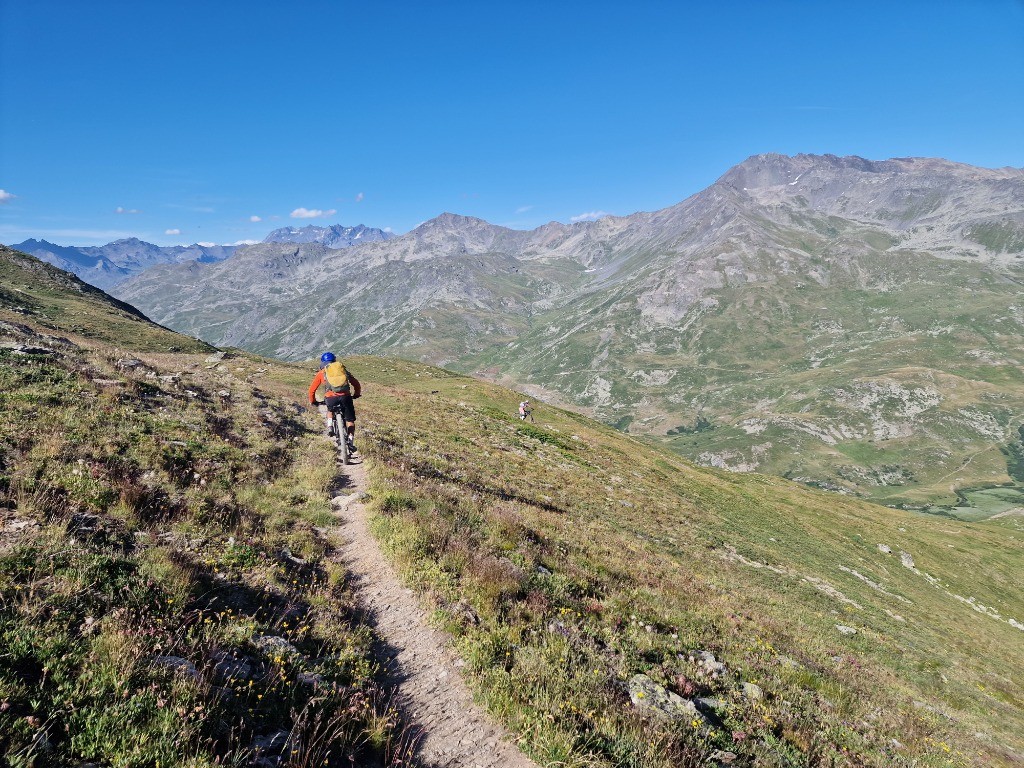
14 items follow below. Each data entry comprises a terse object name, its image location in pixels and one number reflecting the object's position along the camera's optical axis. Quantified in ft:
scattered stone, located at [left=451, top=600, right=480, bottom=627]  30.48
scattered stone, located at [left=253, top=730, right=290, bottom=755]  17.67
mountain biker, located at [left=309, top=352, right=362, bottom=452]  61.87
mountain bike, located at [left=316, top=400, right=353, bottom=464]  63.77
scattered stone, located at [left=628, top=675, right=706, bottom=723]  26.61
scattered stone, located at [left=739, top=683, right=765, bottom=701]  31.91
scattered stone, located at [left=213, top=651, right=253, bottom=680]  20.34
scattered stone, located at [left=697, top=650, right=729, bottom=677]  34.30
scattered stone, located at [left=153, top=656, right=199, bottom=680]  18.52
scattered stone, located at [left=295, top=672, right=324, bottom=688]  22.10
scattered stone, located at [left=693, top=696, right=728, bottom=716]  29.14
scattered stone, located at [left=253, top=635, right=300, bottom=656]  23.29
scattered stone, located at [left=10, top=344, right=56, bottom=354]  66.66
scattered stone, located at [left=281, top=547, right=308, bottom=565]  34.65
